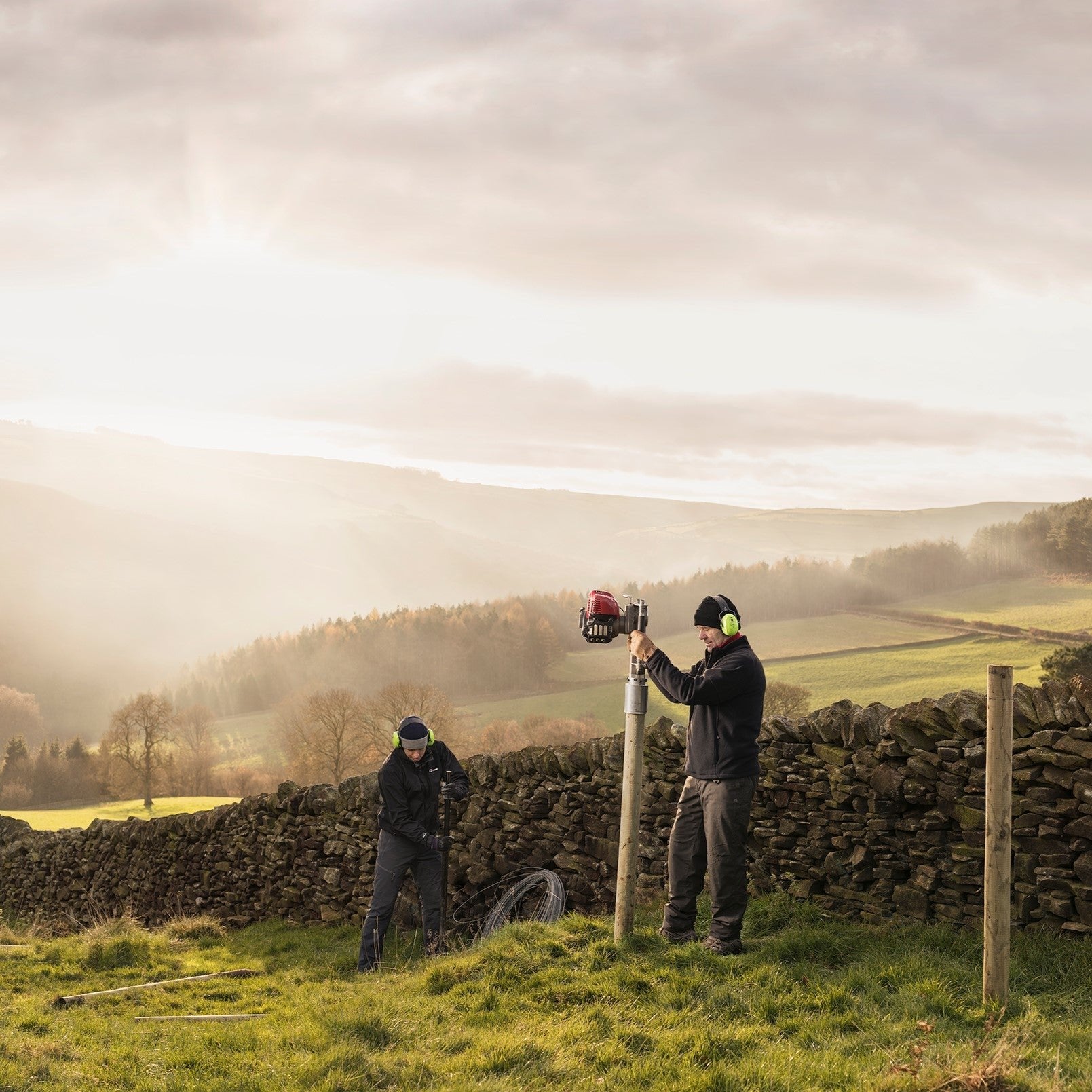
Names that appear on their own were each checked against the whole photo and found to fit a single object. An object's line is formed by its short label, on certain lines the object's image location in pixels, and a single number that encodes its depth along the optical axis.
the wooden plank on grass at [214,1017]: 7.00
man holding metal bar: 8.91
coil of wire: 9.01
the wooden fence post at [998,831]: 5.04
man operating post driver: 6.42
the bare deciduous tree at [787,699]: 40.16
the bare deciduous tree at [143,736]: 56.81
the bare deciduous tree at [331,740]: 52.47
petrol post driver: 6.69
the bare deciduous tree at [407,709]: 50.03
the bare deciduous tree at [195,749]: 62.53
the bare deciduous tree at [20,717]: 79.81
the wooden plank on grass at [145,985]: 7.98
